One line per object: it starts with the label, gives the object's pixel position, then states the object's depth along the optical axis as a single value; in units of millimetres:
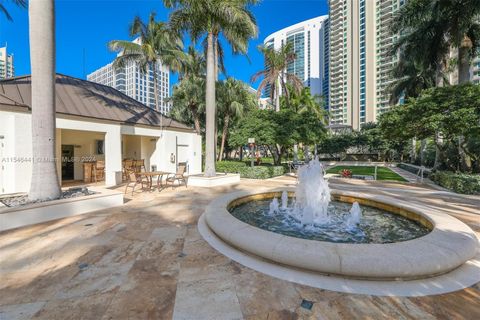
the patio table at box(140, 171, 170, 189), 10061
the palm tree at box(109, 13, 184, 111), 18797
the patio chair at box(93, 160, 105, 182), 13091
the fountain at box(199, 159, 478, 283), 3104
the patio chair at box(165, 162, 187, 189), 11328
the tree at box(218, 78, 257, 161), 21953
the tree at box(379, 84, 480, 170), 9828
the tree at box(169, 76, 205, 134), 20094
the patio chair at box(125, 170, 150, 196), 9359
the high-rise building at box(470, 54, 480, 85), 57788
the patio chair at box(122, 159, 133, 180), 13977
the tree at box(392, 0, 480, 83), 13222
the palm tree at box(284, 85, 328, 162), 27797
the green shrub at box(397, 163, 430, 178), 16514
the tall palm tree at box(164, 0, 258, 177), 12042
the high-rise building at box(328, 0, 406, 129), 76688
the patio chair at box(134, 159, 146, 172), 15053
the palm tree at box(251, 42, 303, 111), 19734
